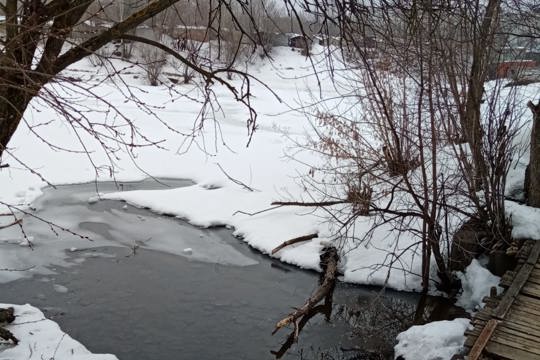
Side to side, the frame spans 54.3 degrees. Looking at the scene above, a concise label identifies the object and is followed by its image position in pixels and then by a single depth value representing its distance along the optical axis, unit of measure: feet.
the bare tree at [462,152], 24.32
